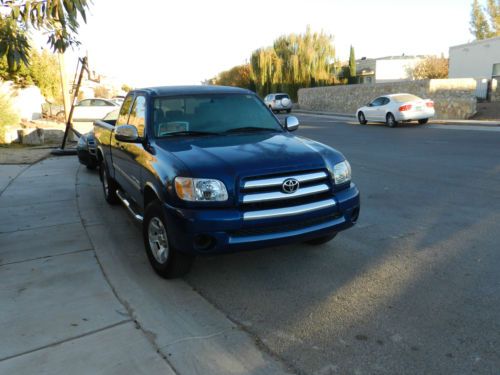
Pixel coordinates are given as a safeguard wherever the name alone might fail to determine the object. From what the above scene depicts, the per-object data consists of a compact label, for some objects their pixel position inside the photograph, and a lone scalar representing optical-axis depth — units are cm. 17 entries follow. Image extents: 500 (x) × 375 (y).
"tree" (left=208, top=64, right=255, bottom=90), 5915
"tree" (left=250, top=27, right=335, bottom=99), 4656
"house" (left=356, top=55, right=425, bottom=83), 5559
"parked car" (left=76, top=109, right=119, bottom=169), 1001
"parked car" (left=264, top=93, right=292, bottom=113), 3722
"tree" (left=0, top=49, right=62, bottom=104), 2233
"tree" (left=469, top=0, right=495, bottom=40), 5344
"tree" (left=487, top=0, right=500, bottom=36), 5206
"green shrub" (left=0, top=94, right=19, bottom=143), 1482
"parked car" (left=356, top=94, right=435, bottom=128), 1992
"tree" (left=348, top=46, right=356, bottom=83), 5029
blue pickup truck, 362
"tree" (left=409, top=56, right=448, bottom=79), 4634
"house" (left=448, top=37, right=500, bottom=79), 3284
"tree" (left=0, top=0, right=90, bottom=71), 410
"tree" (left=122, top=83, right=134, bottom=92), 11256
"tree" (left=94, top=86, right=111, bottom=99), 5828
